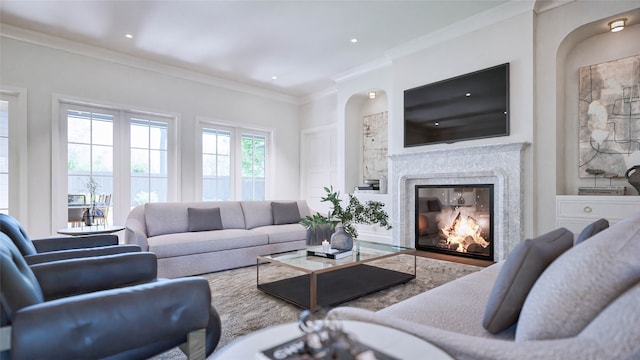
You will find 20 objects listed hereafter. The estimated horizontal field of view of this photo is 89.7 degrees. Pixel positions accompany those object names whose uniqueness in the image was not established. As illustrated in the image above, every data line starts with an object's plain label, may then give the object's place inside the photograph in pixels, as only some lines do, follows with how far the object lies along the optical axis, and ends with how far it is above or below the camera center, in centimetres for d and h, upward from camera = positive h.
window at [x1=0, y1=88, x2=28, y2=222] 390 +34
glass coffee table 246 -92
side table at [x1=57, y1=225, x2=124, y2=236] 321 -50
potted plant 289 -33
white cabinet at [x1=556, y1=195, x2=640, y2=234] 292 -27
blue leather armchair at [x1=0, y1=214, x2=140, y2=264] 172 -42
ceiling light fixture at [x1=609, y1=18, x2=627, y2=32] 312 +153
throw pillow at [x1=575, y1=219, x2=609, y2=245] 145 -23
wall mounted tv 371 +91
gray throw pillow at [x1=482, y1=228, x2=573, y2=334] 101 -32
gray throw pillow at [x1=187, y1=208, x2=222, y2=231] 386 -46
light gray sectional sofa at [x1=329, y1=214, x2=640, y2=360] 75 -33
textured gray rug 216 -96
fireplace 352 +4
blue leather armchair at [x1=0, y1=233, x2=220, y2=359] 97 -46
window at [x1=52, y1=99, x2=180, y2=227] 431 +35
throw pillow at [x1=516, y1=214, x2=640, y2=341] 81 -28
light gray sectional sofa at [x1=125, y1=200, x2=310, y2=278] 329 -60
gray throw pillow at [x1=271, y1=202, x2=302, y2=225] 460 -46
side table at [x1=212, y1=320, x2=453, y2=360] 80 -43
